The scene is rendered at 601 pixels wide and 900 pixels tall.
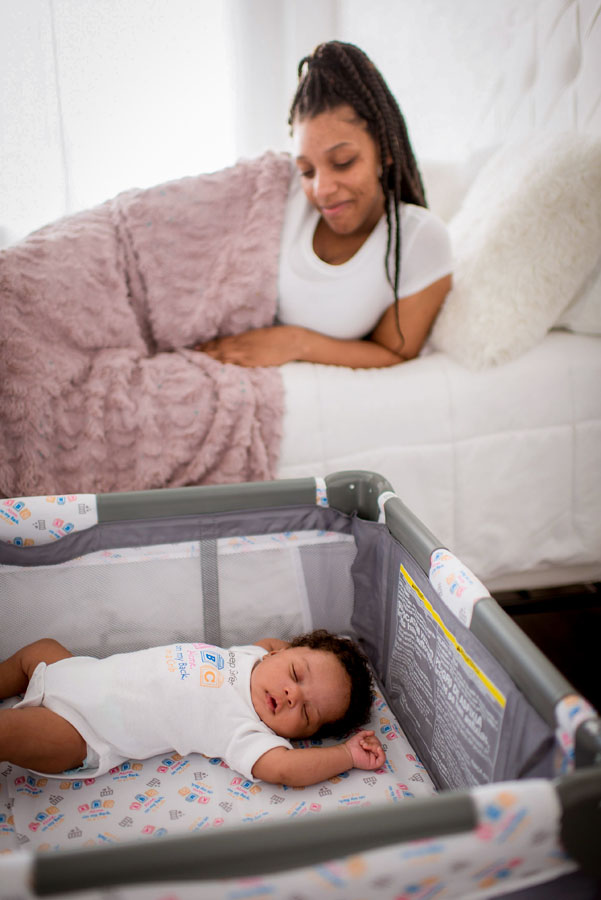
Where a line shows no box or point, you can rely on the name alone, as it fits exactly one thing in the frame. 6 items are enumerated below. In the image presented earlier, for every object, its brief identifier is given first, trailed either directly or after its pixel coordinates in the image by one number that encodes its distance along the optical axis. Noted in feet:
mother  3.75
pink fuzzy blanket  3.27
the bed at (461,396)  3.38
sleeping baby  2.39
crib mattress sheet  2.27
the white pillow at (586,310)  3.87
